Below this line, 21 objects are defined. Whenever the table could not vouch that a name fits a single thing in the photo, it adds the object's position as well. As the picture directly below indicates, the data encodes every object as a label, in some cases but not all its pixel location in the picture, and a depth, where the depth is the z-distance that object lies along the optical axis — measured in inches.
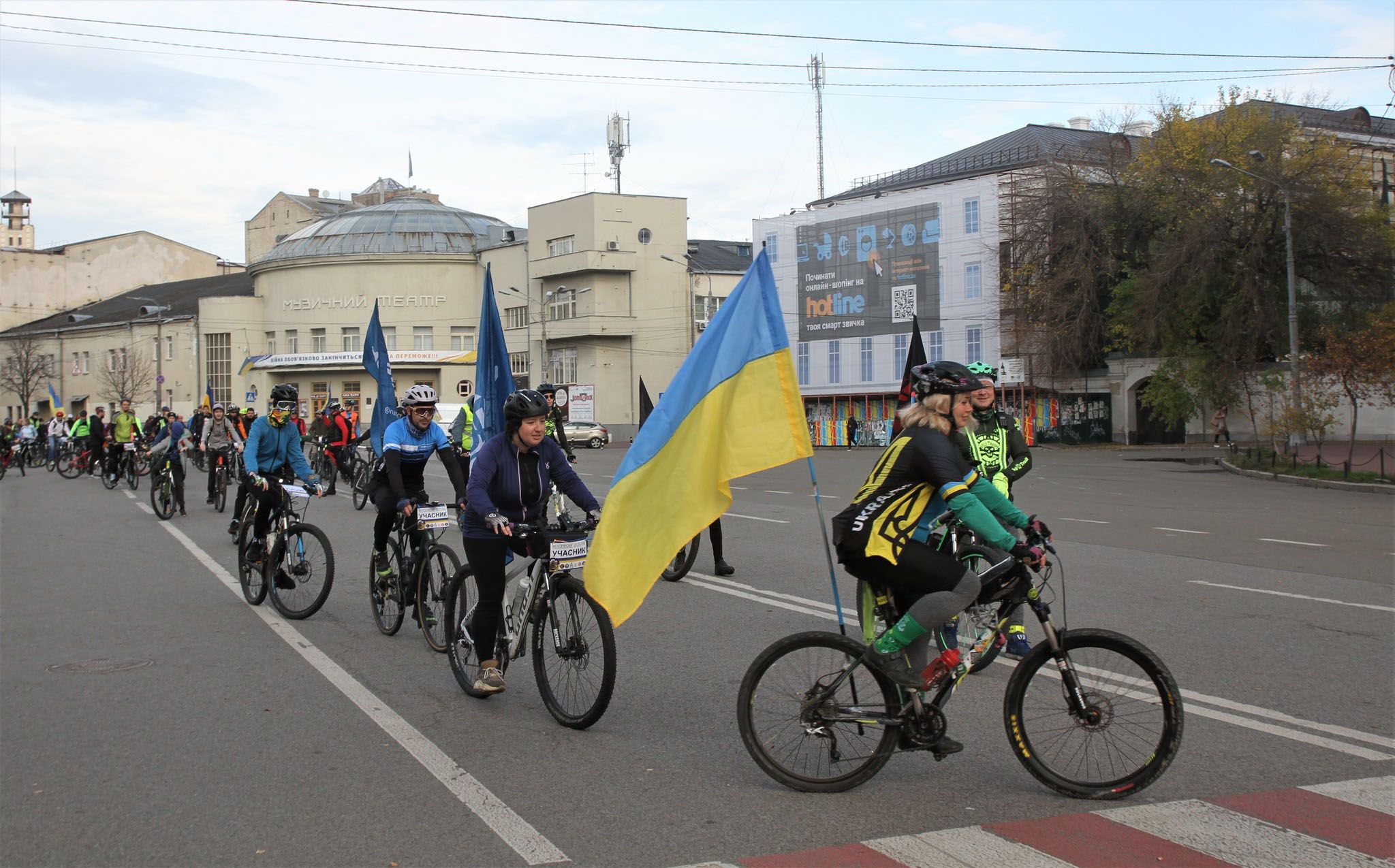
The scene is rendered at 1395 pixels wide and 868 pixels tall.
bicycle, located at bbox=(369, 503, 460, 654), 318.0
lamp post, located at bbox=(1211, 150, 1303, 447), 1242.1
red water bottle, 195.8
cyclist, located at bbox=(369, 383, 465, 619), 333.4
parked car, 2356.1
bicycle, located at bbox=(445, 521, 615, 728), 234.8
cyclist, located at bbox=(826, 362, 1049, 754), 192.1
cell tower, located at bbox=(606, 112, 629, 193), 2957.7
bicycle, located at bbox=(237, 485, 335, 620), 371.2
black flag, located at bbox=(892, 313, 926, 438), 366.6
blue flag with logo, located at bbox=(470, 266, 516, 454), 436.1
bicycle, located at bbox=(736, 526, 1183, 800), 191.8
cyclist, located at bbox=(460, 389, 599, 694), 249.0
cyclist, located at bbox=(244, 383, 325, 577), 401.7
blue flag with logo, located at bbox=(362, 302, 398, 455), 558.9
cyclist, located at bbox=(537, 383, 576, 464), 506.6
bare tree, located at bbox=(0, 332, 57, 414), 3223.4
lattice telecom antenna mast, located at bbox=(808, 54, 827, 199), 2910.9
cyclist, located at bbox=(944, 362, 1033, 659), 292.5
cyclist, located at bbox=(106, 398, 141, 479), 1011.9
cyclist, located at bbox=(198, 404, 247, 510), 784.9
